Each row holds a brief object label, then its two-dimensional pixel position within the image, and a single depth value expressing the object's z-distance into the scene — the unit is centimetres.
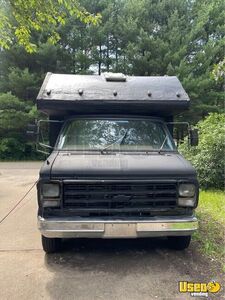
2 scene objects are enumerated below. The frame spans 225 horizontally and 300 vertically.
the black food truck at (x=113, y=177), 278
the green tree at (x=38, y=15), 386
